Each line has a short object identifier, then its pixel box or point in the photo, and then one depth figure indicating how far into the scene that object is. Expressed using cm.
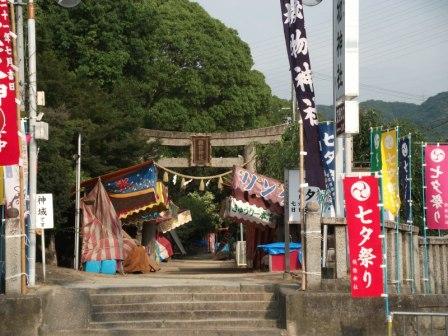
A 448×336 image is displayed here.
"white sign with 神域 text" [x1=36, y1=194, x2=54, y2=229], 1730
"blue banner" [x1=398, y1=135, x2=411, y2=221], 1518
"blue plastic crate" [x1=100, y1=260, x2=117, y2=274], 2377
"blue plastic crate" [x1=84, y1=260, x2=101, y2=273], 2367
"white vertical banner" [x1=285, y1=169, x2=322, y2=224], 1827
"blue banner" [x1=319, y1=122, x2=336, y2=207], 1694
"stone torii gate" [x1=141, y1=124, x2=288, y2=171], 3575
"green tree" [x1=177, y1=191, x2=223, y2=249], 5050
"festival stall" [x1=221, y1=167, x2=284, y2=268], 2305
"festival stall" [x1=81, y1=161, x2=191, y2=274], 2402
